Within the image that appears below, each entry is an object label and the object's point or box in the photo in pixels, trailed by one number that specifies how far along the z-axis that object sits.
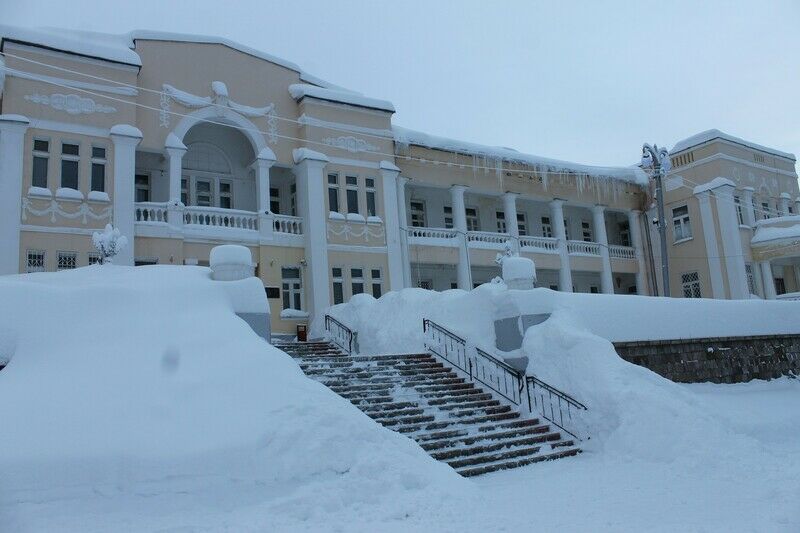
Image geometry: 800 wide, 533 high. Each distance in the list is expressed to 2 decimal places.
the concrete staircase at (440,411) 10.27
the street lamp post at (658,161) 20.95
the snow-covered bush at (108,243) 15.50
